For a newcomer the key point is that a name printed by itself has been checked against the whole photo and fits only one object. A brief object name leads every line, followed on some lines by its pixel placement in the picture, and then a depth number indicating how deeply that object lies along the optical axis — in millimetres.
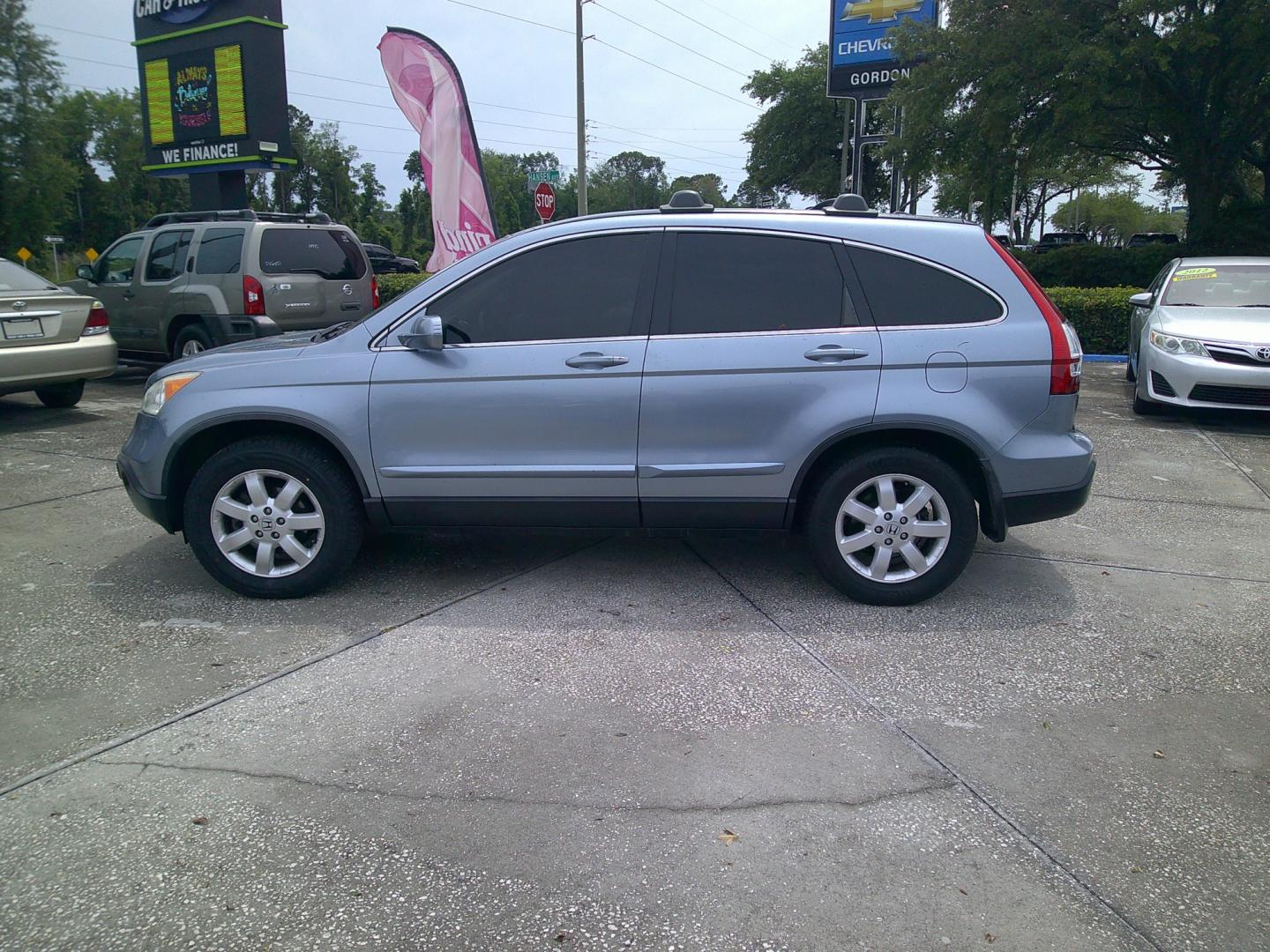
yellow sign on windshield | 9609
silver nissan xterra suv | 10031
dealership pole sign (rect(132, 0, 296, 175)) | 16625
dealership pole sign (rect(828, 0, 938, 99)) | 19750
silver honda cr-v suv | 4344
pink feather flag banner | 14648
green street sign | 19344
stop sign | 18812
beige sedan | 8539
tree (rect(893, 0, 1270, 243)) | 15414
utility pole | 26984
